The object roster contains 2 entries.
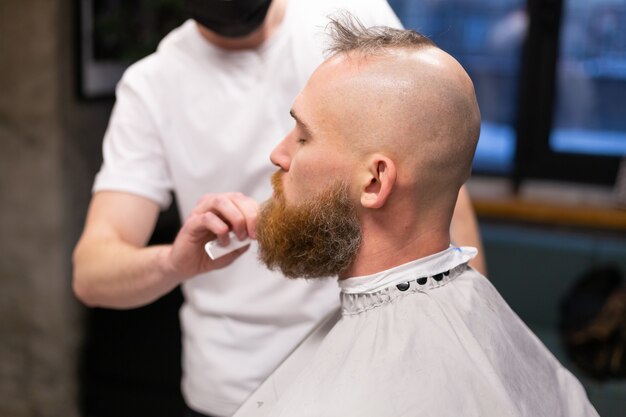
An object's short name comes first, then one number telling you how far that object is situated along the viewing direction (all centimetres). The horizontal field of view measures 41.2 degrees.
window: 446
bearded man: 119
